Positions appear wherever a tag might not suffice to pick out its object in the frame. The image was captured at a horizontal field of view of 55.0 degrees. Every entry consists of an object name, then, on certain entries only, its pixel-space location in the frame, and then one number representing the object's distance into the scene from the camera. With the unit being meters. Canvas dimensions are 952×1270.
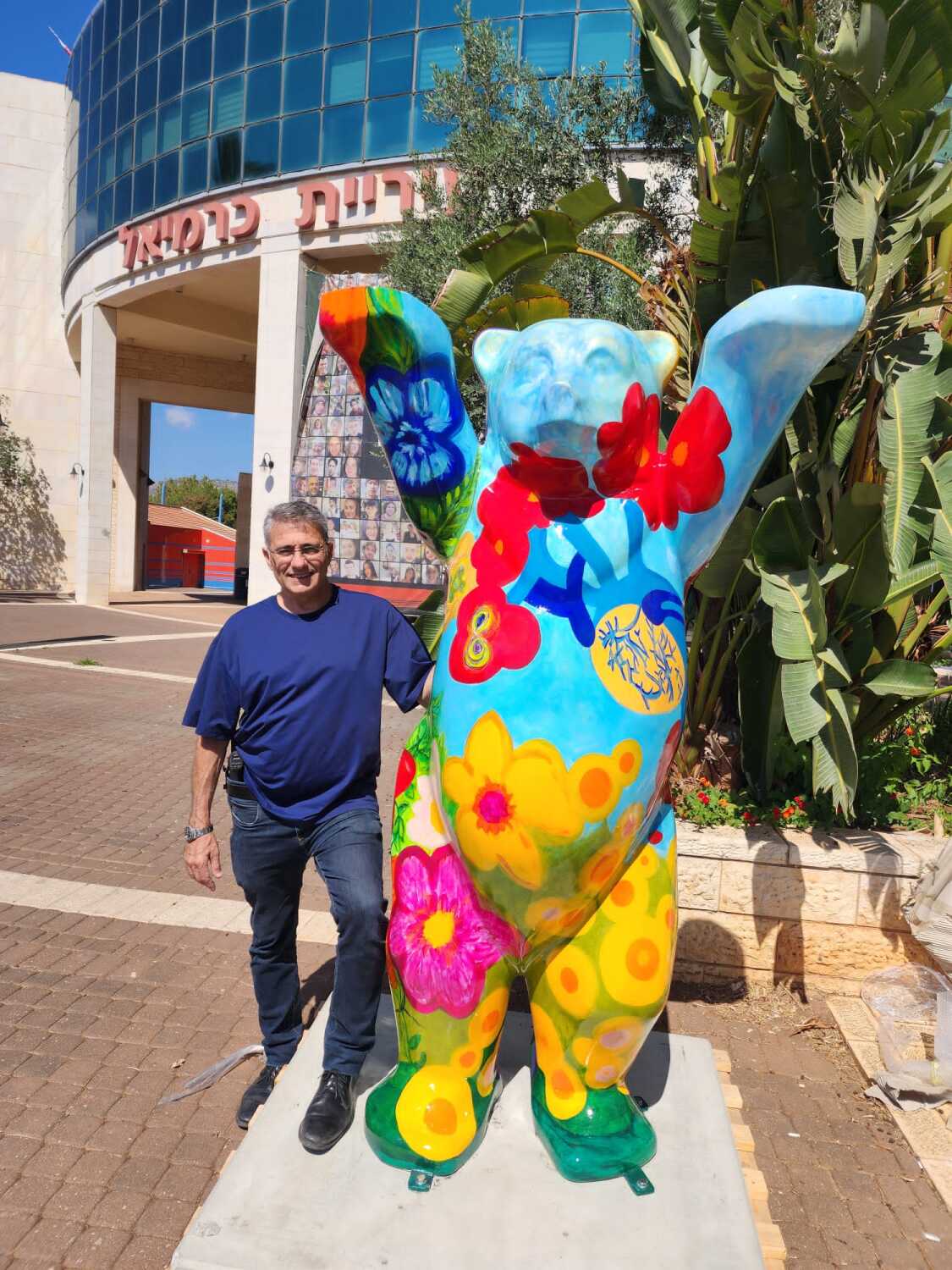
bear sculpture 1.91
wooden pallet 2.15
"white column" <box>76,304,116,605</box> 19.38
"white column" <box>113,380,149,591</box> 24.58
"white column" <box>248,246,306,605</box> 15.75
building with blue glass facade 14.35
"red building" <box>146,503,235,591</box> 33.72
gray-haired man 2.45
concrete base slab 1.93
